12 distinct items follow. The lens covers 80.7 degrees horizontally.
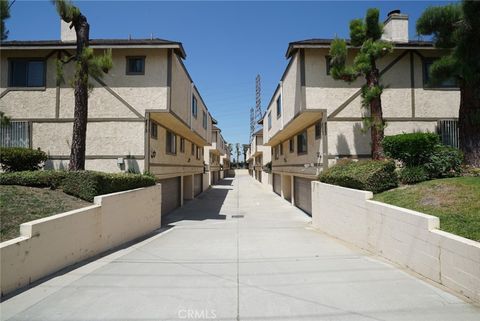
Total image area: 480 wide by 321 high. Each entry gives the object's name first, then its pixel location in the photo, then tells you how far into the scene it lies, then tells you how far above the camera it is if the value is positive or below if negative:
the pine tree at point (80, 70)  9.62 +3.36
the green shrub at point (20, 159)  9.62 +0.23
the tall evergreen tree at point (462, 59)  8.36 +3.29
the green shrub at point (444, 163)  8.22 +0.02
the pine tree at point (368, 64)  10.20 +3.68
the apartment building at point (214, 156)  35.38 +1.13
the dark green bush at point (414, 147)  8.52 +0.52
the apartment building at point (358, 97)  12.29 +2.98
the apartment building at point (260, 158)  34.12 +0.93
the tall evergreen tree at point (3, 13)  8.40 +4.56
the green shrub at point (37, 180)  8.17 -0.43
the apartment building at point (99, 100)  12.11 +2.82
